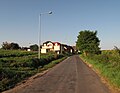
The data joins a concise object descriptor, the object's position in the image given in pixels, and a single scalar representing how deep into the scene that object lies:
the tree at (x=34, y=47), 67.31
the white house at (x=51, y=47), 55.97
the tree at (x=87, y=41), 27.36
